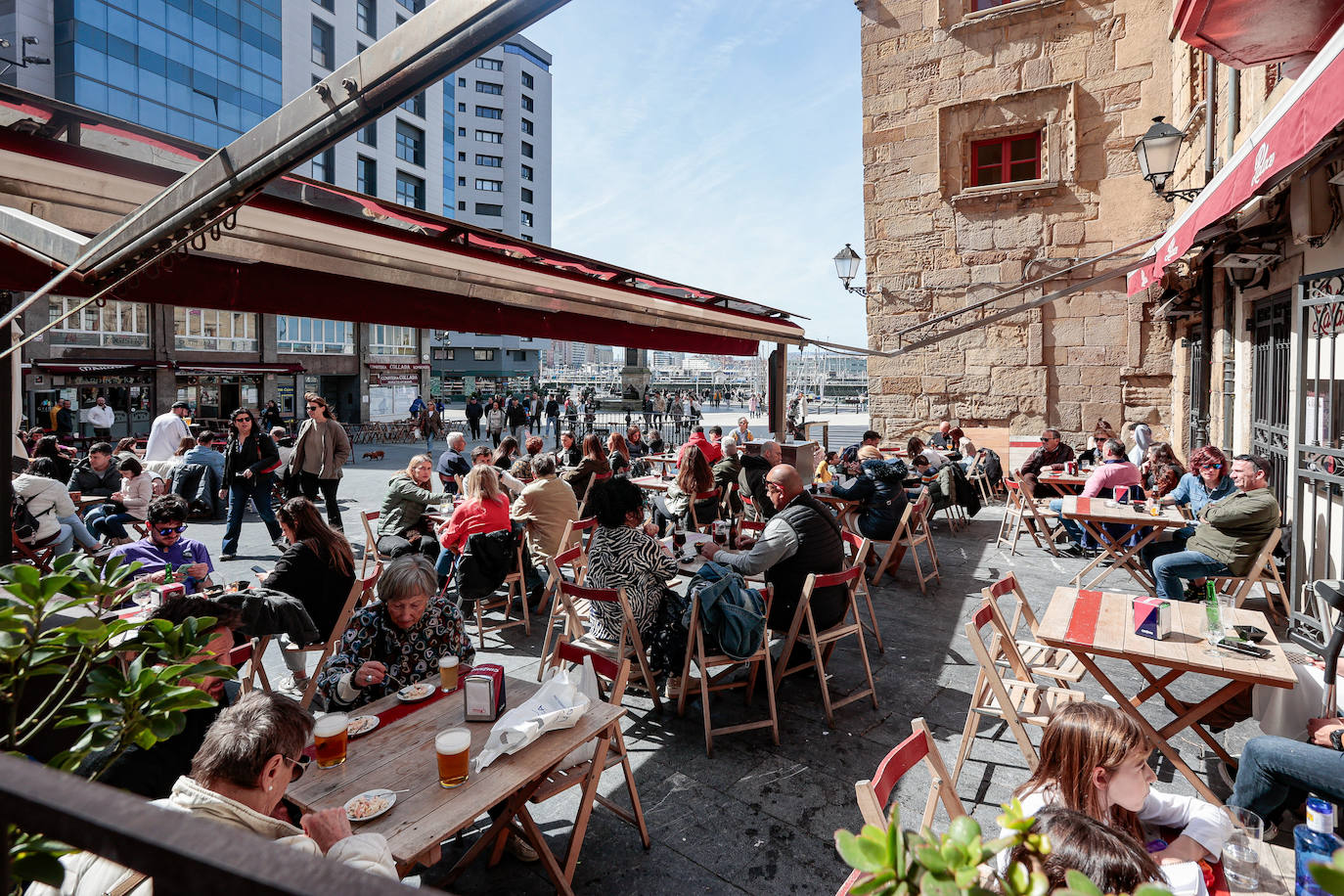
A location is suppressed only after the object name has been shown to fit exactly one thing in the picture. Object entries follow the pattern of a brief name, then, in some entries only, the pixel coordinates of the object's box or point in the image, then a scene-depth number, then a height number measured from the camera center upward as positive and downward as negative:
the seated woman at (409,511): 6.32 -0.76
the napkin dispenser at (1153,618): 3.41 -0.97
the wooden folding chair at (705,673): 3.77 -1.41
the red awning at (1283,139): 2.59 +1.28
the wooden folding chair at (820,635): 4.04 -1.26
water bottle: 1.81 -1.09
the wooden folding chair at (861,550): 4.54 -0.84
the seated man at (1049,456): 9.51 -0.38
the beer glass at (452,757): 2.23 -1.05
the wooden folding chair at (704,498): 7.70 -0.79
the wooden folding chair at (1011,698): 3.01 -1.34
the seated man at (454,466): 8.23 -0.45
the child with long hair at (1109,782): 1.97 -1.02
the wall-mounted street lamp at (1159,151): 7.24 +2.92
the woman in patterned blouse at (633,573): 4.22 -0.90
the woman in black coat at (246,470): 7.82 -0.49
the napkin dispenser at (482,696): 2.68 -1.04
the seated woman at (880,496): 6.70 -0.65
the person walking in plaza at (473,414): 21.55 +0.44
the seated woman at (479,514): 5.61 -0.69
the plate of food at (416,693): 2.87 -1.10
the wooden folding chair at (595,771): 2.72 -1.39
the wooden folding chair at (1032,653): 3.56 -1.32
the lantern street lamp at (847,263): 11.55 +2.75
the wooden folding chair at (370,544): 6.20 -1.04
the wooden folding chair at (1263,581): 4.88 -1.14
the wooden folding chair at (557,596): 4.31 -1.20
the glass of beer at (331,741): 2.37 -1.06
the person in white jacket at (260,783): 1.66 -0.90
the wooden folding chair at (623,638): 3.84 -1.17
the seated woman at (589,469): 8.11 -0.47
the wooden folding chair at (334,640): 3.72 -1.19
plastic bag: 2.42 -1.06
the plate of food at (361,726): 2.60 -1.12
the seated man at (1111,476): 7.24 -0.50
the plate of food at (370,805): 2.07 -1.14
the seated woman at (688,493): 7.52 -0.73
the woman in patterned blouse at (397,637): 3.19 -0.99
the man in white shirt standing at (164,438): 9.99 -0.15
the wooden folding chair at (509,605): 5.44 -1.52
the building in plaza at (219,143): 21.81 +11.36
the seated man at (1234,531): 4.92 -0.75
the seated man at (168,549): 4.46 -0.80
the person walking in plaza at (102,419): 17.02 +0.23
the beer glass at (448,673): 2.95 -1.03
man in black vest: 4.42 -0.83
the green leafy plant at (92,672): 1.08 -0.41
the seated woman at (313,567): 4.20 -0.85
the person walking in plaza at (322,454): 8.53 -0.32
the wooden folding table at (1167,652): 2.97 -1.02
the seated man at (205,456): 8.80 -0.36
